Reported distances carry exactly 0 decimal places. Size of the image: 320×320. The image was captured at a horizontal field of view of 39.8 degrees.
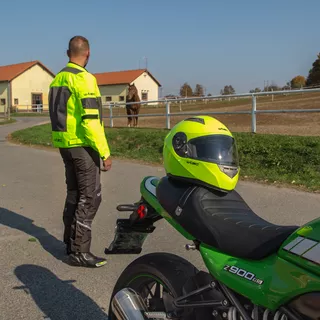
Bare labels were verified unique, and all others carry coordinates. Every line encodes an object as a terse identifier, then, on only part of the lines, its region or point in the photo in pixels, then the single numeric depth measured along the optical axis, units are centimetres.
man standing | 422
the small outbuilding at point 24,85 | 6222
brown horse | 1697
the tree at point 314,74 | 5938
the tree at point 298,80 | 7547
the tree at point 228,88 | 8850
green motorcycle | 178
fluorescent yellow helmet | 244
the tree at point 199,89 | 9094
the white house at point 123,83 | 7206
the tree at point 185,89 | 8781
